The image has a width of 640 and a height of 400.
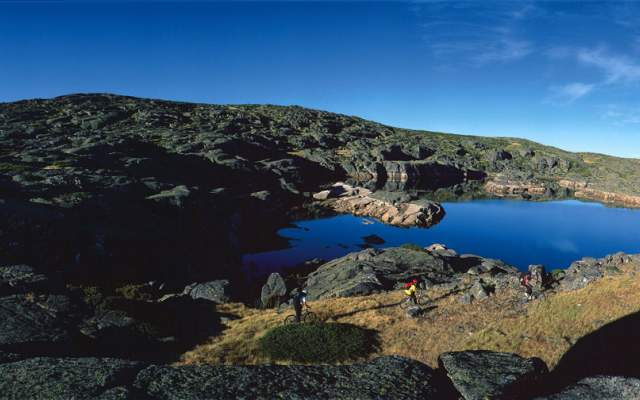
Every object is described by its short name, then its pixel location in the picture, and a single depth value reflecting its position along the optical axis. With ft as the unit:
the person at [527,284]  87.56
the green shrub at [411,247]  157.37
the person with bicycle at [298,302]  79.15
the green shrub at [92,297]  79.38
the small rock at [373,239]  233.55
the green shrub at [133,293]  103.50
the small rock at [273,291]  115.15
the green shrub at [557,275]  103.17
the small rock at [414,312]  83.62
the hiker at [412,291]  89.45
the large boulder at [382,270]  116.78
